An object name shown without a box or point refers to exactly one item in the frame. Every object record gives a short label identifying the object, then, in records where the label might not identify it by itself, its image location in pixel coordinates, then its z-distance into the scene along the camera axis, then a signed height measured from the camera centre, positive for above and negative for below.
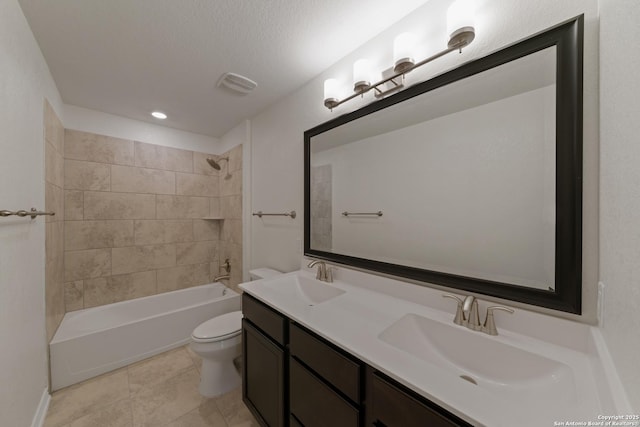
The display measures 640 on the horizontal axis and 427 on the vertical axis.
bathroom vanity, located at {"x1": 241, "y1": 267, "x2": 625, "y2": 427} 0.56 -0.48
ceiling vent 1.71 +1.05
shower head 2.97 +0.69
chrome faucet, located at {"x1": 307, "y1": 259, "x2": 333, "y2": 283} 1.51 -0.41
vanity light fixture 0.89 +0.76
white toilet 1.64 -1.07
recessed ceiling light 2.33 +1.06
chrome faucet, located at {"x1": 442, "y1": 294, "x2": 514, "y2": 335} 0.82 -0.40
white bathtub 1.75 -1.11
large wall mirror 0.74 +0.16
